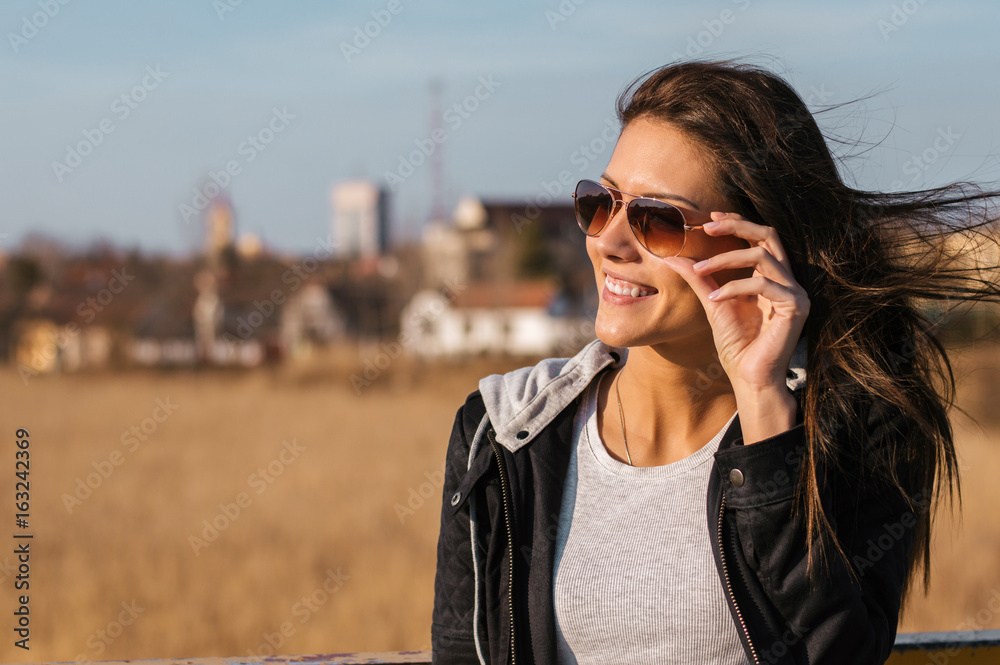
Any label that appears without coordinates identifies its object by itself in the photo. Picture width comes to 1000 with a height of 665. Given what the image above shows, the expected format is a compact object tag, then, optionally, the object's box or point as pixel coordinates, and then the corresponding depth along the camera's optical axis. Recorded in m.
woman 2.04
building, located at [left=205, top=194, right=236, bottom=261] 44.25
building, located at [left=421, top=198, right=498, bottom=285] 48.72
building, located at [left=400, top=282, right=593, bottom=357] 36.00
